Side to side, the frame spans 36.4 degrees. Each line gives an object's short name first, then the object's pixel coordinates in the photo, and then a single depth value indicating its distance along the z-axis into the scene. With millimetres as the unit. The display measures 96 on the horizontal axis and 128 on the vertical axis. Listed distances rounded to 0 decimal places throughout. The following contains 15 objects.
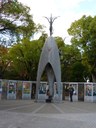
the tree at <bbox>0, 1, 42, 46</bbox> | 13627
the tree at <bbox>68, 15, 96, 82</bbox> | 23642
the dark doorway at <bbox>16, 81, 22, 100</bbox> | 16830
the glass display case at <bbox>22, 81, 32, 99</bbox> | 17107
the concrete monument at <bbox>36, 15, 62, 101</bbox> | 14629
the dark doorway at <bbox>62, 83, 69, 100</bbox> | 18026
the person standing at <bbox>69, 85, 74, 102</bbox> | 15933
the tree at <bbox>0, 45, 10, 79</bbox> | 24577
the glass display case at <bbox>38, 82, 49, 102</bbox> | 16549
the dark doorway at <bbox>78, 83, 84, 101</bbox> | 17096
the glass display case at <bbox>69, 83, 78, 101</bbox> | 17244
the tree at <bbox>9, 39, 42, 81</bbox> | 22460
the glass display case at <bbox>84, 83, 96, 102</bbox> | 16535
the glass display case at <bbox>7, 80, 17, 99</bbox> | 16598
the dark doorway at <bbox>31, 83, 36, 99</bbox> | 18397
